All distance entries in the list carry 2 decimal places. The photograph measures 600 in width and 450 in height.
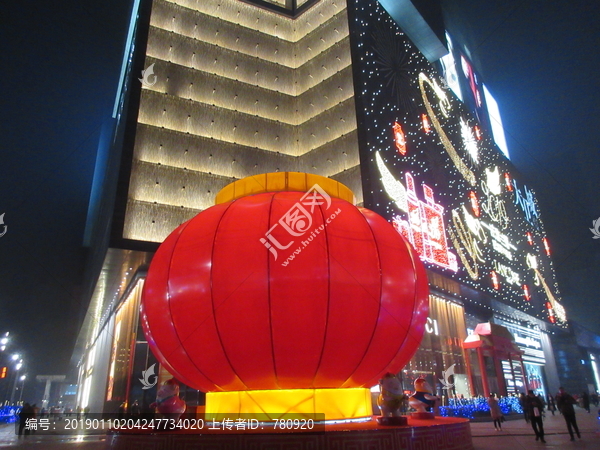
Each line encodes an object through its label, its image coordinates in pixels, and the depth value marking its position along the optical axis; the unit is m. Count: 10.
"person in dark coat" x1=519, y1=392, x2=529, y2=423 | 14.52
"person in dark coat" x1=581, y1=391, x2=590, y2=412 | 23.05
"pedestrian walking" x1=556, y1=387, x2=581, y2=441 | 9.67
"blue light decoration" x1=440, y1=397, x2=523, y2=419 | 16.80
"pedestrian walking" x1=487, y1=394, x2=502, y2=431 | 13.32
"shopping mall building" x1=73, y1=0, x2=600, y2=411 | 15.62
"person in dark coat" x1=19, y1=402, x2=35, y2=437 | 15.22
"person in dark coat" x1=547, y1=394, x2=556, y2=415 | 26.42
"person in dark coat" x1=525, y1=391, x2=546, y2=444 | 9.55
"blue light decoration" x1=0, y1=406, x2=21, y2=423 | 26.73
